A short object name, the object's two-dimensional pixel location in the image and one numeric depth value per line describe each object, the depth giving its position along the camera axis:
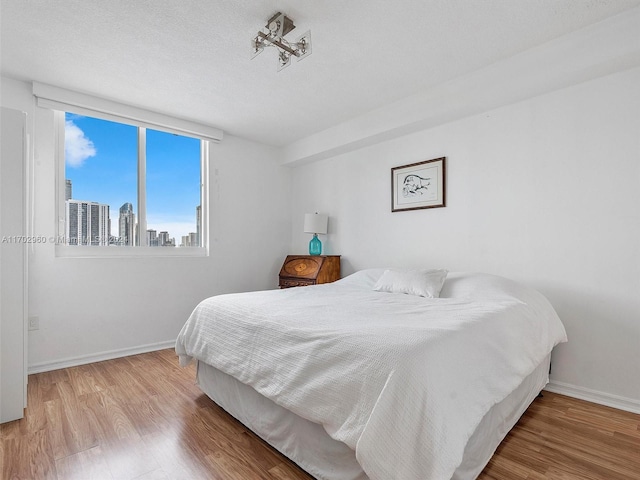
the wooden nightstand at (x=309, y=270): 3.88
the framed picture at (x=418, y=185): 3.20
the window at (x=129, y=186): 3.19
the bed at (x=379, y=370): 1.14
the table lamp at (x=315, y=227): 4.11
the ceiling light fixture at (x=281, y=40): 2.03
